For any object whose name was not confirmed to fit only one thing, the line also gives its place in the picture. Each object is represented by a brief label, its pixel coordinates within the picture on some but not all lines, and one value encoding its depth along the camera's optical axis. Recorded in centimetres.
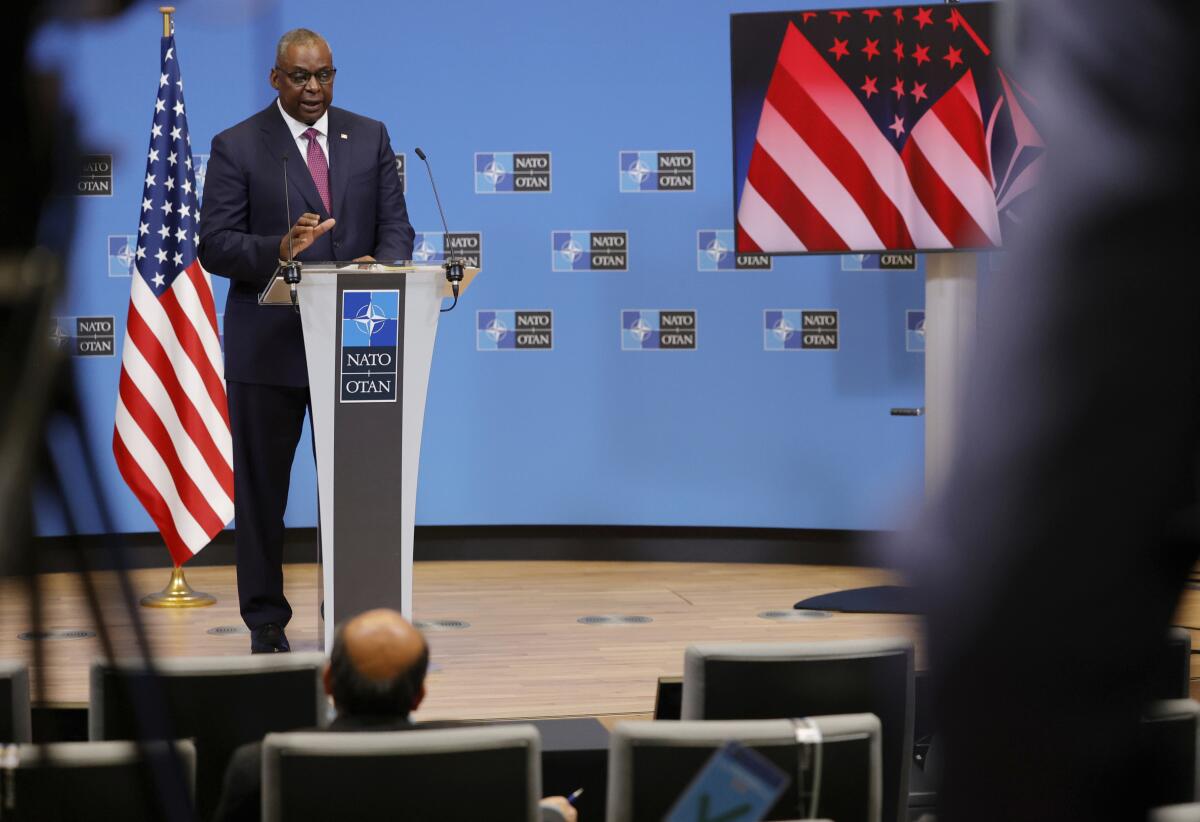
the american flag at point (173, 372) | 1059
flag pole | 1058
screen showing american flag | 962
